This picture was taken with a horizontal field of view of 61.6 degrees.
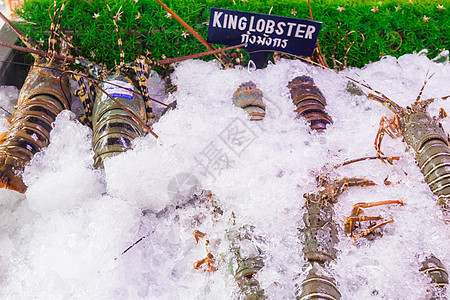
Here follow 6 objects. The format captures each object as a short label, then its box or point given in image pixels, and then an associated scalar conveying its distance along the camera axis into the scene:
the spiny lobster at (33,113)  0.62
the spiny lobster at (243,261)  0.50
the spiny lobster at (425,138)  0.60
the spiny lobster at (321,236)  0.49
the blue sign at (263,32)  0.67
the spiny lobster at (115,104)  0.67
